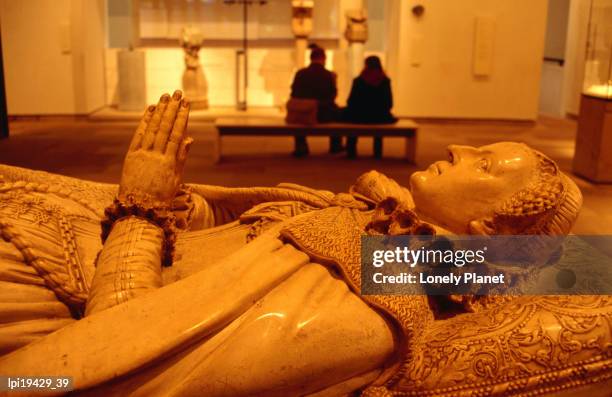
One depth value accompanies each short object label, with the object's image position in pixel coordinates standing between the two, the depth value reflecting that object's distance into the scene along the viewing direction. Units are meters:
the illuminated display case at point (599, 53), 8.09
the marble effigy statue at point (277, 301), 1.94
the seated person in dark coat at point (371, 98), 8.95
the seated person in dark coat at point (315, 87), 9.25
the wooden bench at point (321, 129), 8.70
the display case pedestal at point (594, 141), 7.85
